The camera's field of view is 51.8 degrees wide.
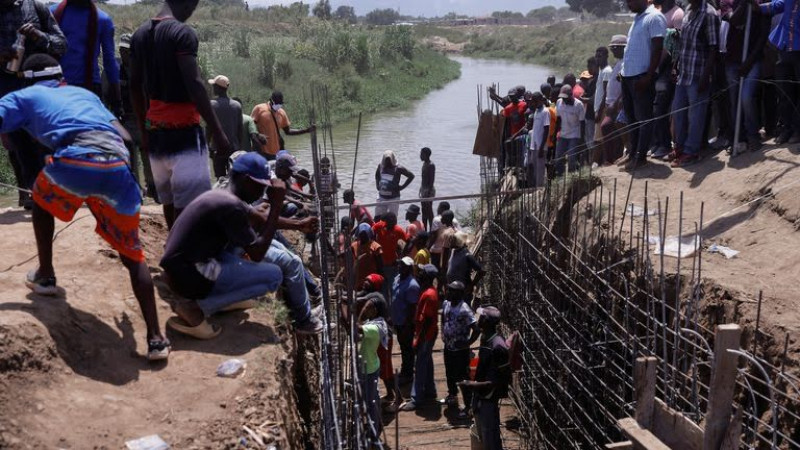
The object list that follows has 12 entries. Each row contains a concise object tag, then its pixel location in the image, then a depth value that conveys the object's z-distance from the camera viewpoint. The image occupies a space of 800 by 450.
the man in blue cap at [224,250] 4.32
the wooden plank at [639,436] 3.54
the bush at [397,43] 38.81
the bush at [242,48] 31.39
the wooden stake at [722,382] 3.29
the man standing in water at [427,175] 11.64
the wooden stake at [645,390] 3.77
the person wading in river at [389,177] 10.74
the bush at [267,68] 28.27
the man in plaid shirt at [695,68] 7.53
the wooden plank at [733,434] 3.22
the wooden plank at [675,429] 3.54
